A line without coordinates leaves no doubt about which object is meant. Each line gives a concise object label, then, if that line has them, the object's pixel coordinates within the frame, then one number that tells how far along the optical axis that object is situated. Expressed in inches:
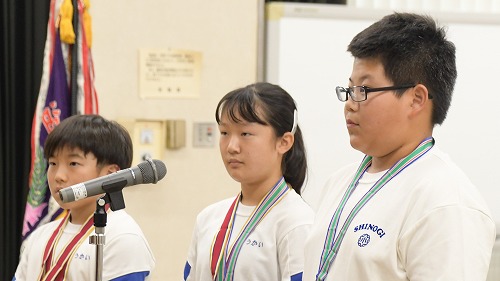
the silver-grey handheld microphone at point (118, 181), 173.7
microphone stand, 175.3
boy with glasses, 165.2
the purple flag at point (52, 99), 221.2
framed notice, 229.1
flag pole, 223.3
